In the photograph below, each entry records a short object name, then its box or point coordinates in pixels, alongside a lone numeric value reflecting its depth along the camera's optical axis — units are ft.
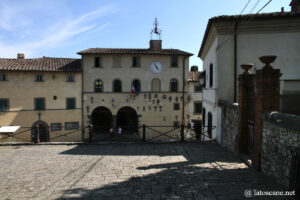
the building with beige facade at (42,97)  65.72
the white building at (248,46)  32.14
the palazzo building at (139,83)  71.10
